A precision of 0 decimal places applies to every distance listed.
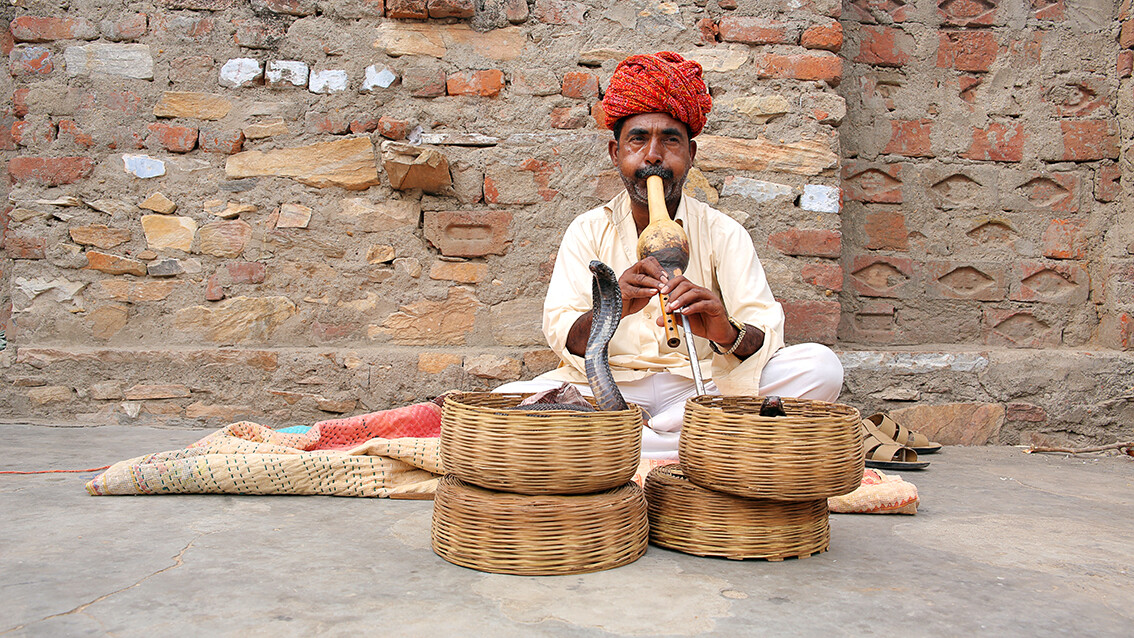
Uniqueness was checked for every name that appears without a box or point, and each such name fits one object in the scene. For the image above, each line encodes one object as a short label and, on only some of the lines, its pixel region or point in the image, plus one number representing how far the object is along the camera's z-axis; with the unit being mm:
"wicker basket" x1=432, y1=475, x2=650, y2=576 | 1560
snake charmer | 2430
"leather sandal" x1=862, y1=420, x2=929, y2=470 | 2666
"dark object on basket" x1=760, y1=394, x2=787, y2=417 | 1693
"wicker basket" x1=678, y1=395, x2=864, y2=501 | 1581
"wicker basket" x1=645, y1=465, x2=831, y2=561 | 1666
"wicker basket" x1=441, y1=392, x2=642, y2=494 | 1547
